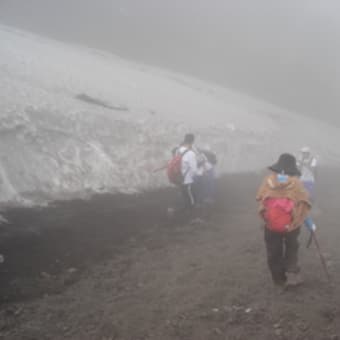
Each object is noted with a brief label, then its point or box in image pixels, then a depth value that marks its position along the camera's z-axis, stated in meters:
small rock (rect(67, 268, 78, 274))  7.50
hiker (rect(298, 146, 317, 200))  12.12
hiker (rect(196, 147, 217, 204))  12.15
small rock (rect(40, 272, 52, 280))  7.21
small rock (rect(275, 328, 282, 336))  5.45
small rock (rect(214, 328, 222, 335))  5.53
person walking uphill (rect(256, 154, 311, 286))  6.35
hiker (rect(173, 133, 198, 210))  11.08
